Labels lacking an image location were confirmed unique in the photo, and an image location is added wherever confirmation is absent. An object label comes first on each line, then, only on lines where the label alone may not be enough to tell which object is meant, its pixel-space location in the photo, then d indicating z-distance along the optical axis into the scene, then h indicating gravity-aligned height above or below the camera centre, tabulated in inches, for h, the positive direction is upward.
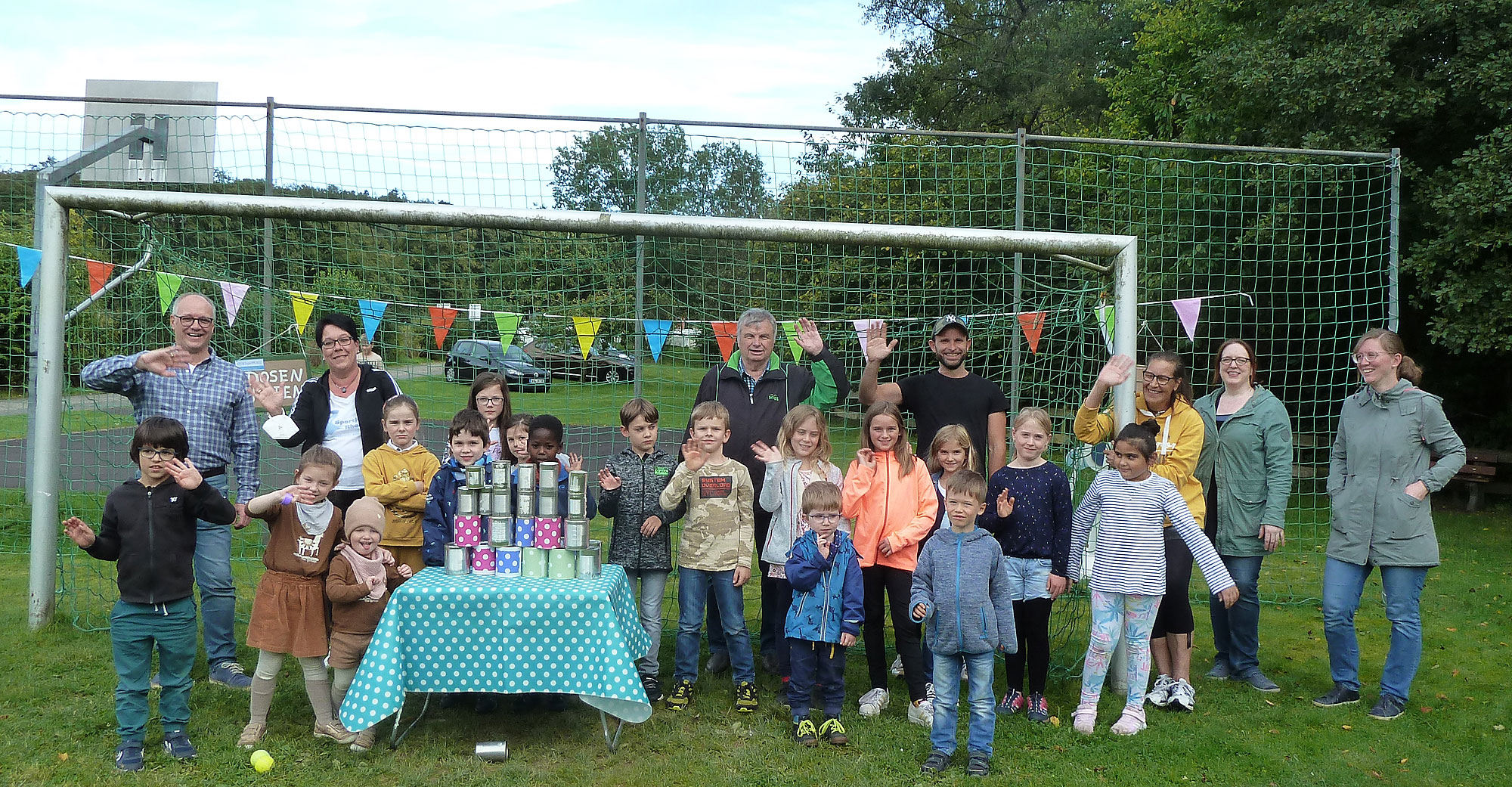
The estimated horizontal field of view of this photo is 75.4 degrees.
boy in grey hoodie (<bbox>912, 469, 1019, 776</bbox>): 149.8 -33.3
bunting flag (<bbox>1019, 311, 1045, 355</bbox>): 227.6 +15.9
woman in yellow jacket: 177.9 -10.9
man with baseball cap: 189.2 -0.5
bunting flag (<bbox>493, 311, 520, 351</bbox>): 217.9 +12.8
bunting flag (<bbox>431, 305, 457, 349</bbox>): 233.6 +14.4
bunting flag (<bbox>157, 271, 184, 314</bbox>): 211.5 +18.7
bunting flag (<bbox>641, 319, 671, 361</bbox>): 232.2 +12.5
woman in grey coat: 174.7 -18.5
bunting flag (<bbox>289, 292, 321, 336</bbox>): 220.0 +16.1
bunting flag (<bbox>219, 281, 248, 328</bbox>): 223.1 +17.9
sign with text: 231.1 +1.0
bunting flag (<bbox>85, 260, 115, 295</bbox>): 218.2 +22.4
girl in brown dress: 151.3 -31.9
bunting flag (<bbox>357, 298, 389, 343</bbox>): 221.9 +15.1
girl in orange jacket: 170.7 -21.0
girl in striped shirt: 168.6 -27.7
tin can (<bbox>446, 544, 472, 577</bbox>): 157.0 -28.8
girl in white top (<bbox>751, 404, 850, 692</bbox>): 172.2 -14.6
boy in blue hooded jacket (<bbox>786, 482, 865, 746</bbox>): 158.6 -35.9
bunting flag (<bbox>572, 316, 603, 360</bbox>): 228.1 +12.8
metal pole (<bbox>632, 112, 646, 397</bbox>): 226.7 +28.0
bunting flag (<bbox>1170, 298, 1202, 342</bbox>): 226.7 +20.2
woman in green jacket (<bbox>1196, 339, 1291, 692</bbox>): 186.4 -15.1
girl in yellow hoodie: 167.5 -16.6
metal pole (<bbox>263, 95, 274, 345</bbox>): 250.2 +36.0
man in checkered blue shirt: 177.6 -7.0
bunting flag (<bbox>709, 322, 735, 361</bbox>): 235.1 +12.4
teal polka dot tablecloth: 147.9 -39.4
